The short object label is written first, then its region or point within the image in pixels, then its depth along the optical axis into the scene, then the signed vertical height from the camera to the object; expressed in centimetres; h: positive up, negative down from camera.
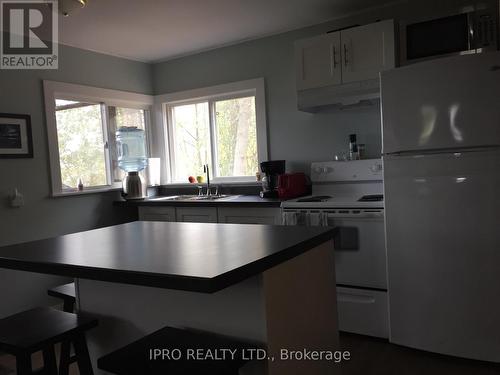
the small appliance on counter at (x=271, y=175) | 334 -7
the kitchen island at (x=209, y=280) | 120 -36
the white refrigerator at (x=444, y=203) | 216 -25
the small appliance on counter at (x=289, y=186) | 321 -15
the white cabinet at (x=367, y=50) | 274 +77
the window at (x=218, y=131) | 385 +39
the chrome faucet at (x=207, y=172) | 394 -1
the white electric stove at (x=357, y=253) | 259 -57
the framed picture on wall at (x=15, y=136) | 312 +34
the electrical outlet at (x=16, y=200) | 316 -15
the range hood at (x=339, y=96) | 285 +49
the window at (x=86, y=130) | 348 +44
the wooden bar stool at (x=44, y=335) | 137 -54
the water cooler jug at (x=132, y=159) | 395 +16
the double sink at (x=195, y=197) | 375 -25
